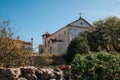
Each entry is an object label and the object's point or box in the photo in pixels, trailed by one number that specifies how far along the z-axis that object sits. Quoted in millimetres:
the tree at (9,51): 6551
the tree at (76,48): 14430
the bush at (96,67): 6946
